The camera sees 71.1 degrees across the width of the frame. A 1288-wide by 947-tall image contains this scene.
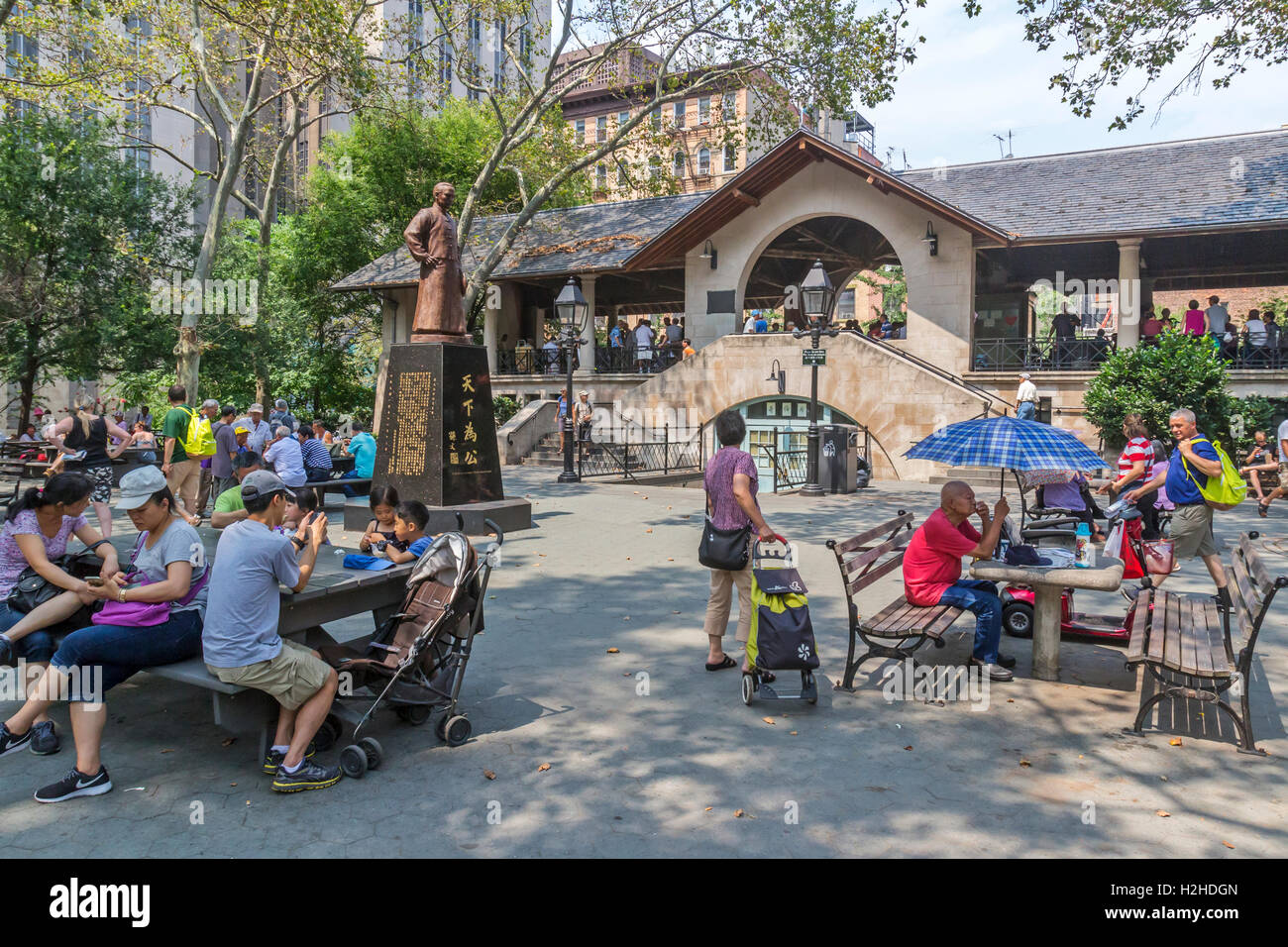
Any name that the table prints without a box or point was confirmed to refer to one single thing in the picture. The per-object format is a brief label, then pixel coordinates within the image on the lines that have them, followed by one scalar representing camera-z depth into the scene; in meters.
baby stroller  5.02
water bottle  6.87
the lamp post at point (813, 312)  17.44
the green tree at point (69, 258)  22.34
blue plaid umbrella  6.57
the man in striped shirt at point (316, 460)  14.20
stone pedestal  12.00
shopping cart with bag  5.53
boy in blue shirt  6.25
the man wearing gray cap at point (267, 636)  4.33
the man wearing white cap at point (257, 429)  14.60
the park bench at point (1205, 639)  4.98
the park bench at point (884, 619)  5.85
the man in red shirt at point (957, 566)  6.16
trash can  18.00
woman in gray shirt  4.36
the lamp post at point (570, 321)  18.47
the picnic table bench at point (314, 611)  4.48
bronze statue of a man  12.34
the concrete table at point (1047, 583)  5.73
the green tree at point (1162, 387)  18.94
